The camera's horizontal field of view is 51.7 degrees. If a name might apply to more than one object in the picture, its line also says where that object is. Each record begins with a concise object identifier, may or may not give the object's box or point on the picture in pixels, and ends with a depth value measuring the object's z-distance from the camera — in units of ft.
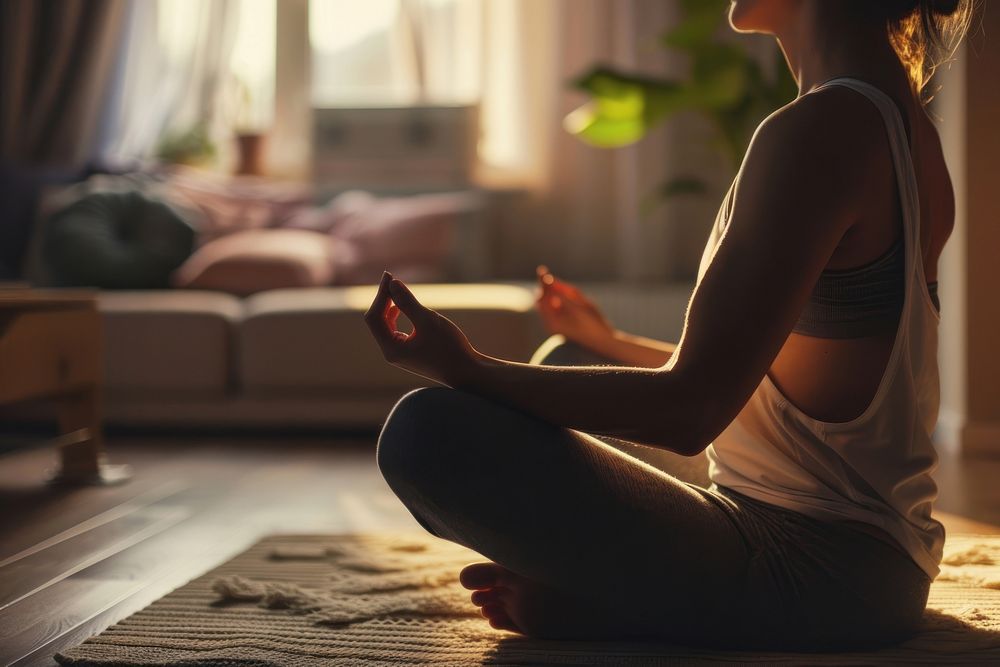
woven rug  3.41
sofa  8.87
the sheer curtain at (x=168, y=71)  13.67
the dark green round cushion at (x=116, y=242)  10.23
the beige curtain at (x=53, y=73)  13.37
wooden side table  6.43
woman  2.71
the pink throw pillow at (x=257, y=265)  9.93
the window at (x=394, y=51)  13.44
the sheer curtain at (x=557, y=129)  13.14
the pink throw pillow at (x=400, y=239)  10.41
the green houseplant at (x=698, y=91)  10.03
